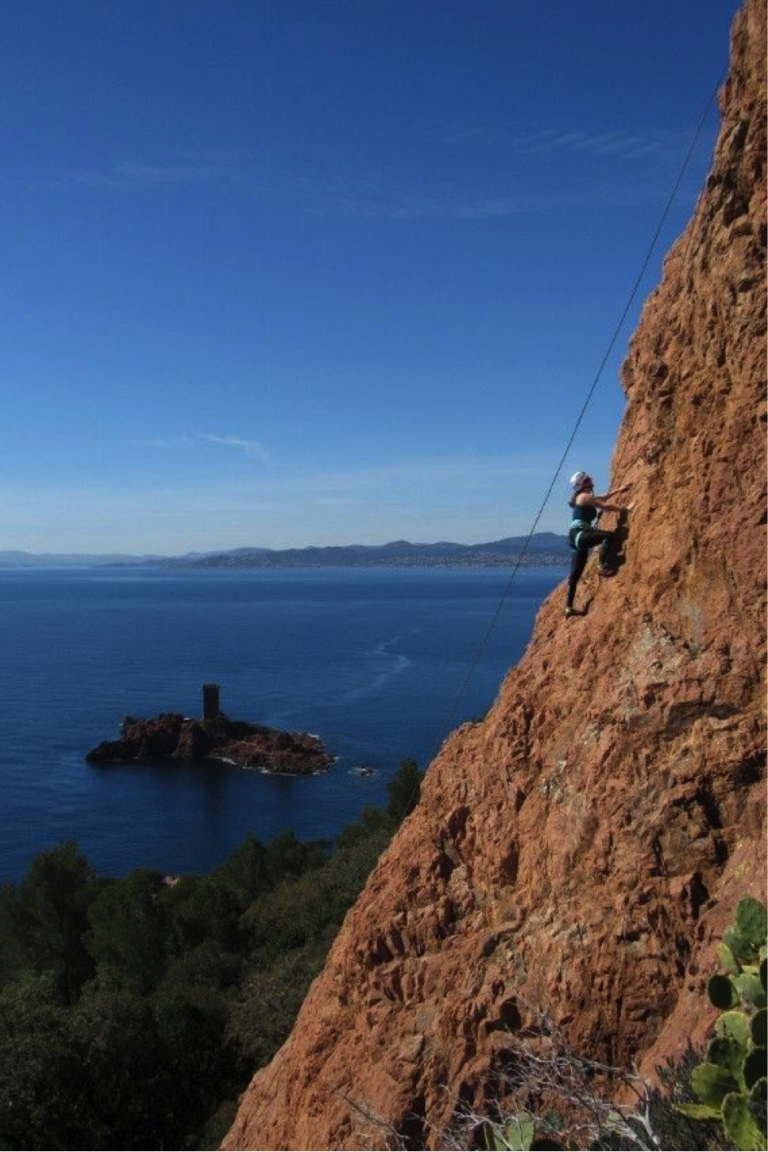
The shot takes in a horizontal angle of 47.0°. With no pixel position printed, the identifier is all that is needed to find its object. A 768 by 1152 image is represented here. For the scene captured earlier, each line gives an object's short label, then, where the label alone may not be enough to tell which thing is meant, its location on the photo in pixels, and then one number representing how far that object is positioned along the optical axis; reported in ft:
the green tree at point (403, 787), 136.87
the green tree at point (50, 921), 116.16
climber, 34.37
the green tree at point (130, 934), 103.65
